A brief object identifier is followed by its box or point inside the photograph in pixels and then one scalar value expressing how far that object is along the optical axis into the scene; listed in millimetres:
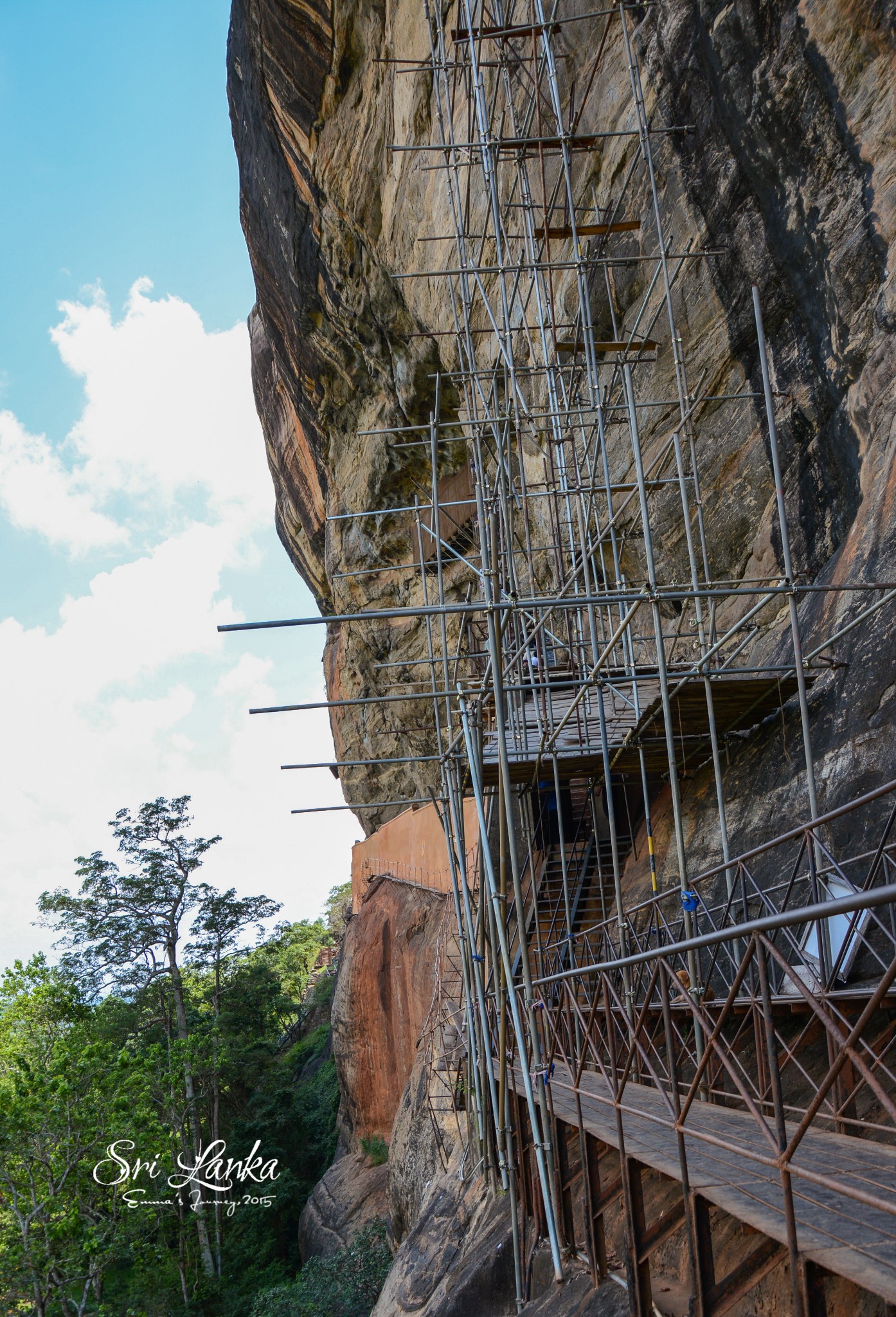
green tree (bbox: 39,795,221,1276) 26031
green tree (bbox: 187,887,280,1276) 26797
